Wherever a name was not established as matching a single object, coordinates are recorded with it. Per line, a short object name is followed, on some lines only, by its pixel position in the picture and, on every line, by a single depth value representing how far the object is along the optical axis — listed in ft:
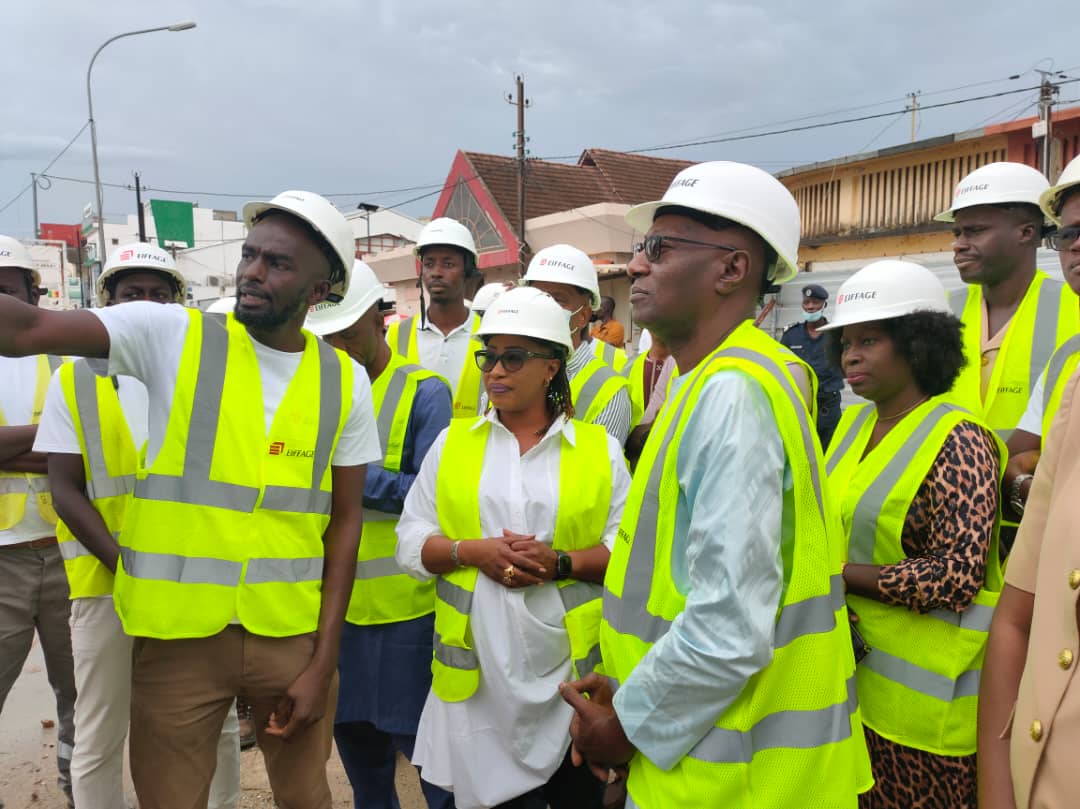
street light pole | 57.50
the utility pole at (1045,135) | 40.14
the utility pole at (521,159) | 69.78
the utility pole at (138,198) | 99.25
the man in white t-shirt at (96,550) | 9.32
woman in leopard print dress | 7.14
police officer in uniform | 25.04
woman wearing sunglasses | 8.29
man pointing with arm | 6.97
